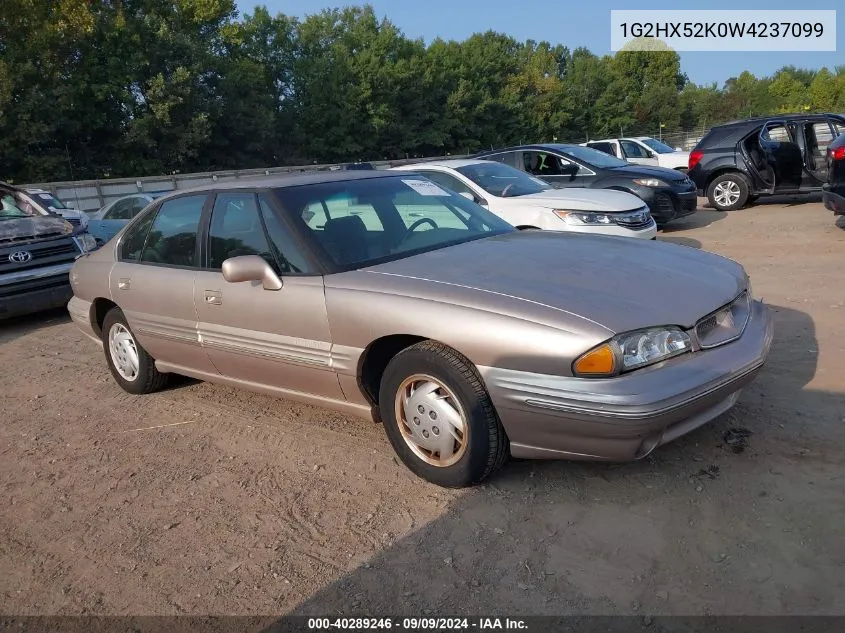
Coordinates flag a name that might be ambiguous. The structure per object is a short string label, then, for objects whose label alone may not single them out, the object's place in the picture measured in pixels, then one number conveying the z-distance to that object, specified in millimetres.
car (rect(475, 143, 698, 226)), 10680
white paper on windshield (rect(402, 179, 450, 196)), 4509
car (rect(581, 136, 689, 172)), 19812
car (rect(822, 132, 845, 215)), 8531
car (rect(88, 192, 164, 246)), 13172
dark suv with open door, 12023
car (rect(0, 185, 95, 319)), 7836
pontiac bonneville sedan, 2893
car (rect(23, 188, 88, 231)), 11075
